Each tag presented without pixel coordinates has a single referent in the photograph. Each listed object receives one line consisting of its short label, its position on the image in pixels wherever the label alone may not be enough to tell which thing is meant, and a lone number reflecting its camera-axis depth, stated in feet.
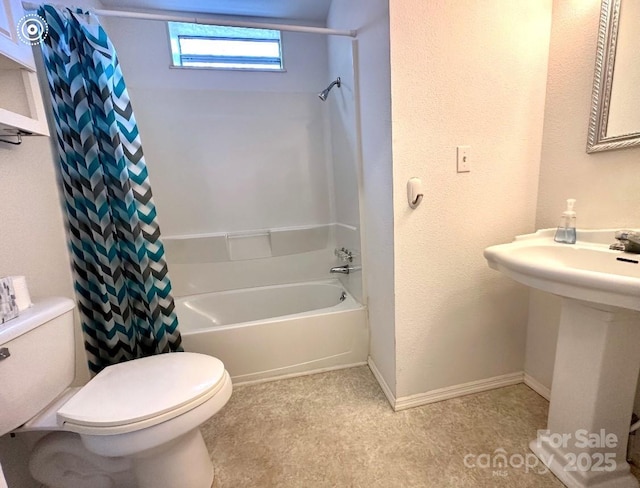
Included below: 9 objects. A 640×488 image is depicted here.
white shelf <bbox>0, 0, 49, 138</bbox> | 2.87
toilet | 2.75
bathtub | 5.14
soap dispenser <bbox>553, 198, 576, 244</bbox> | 3.60
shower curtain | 3.79
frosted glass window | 6.42
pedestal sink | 2.92
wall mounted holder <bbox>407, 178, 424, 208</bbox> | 3.88
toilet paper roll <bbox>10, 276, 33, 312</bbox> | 2.93
